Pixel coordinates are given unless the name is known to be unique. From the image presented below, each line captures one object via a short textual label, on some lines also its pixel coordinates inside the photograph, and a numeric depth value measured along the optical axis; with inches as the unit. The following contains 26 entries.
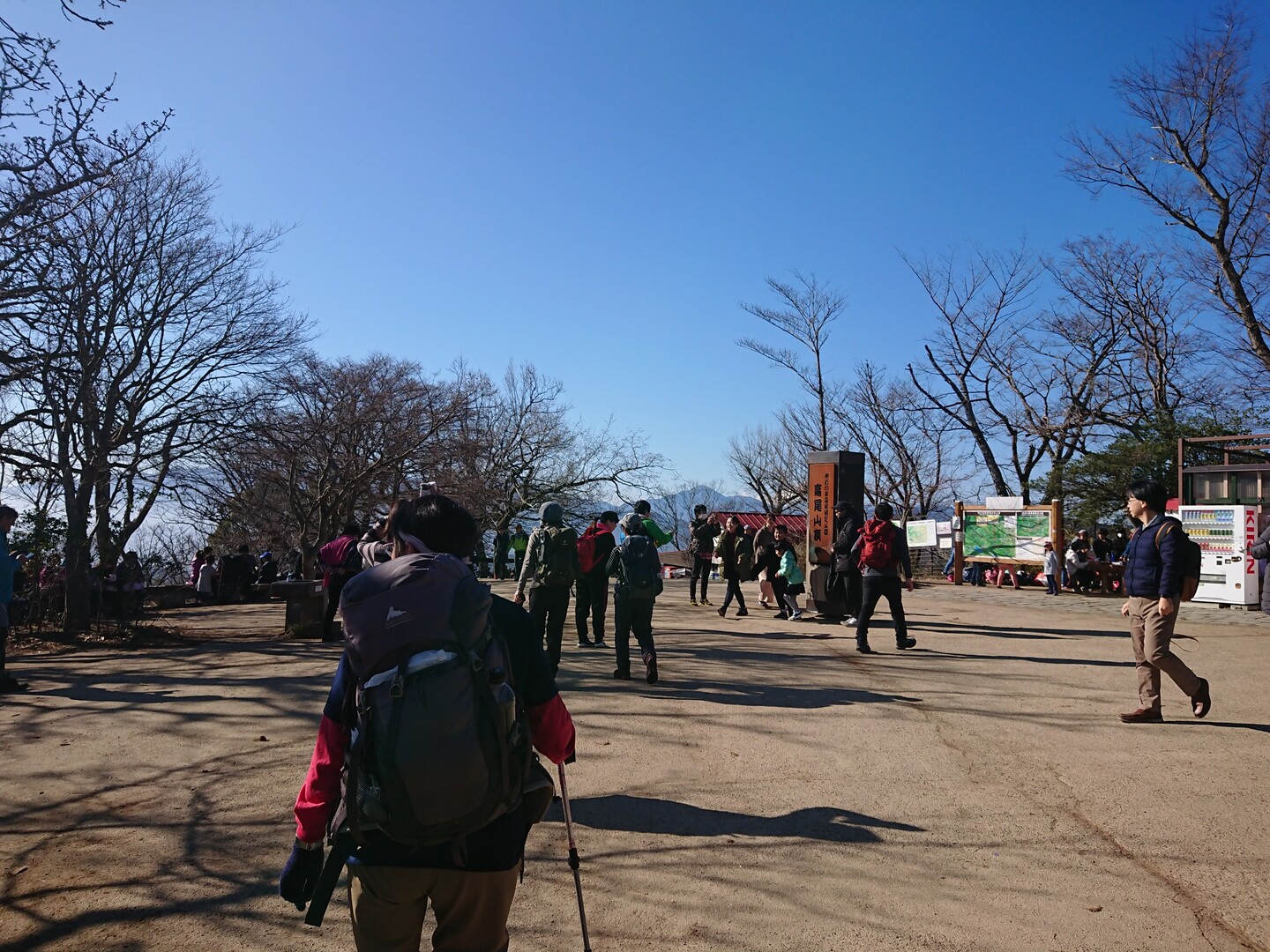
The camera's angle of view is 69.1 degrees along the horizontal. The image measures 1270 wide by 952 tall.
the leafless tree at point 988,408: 1478.8
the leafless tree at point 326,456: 645.3
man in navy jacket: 273.0
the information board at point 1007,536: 933.2
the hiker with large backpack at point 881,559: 429.7
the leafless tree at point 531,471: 1499.8
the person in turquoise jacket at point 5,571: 326.0
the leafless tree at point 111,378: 476.4
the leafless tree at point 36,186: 350.9
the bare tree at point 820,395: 1350.9
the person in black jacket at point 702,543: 734.5
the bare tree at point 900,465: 1563.7
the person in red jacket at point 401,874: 95.7
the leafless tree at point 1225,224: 907.4
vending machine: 682.8
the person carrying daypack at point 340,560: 422.9
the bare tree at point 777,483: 1770.4
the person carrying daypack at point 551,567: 379.9
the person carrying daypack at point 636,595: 355.3
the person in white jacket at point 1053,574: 871.7
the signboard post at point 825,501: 606.2
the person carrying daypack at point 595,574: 486.3
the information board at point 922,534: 1119.6
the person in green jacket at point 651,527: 436.8
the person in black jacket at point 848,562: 540.4
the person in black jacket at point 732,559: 639.1
